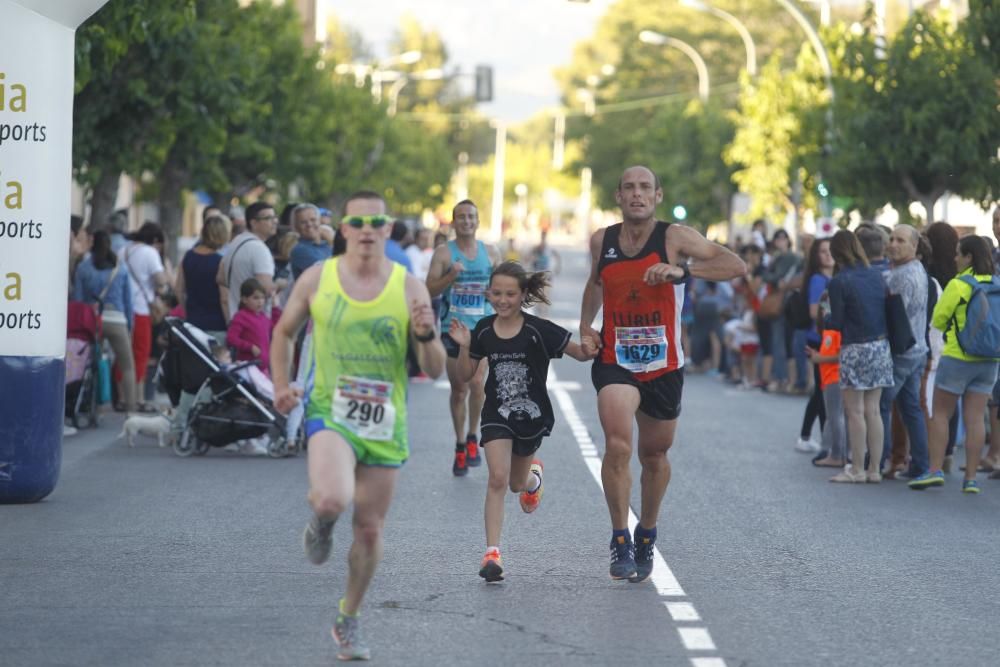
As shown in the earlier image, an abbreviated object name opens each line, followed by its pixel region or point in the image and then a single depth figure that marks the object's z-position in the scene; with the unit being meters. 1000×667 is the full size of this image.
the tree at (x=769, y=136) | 45.59
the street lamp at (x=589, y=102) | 93.31
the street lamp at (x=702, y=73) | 62.60
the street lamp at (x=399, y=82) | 67.06
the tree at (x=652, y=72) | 91.25
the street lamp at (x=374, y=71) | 61.81
